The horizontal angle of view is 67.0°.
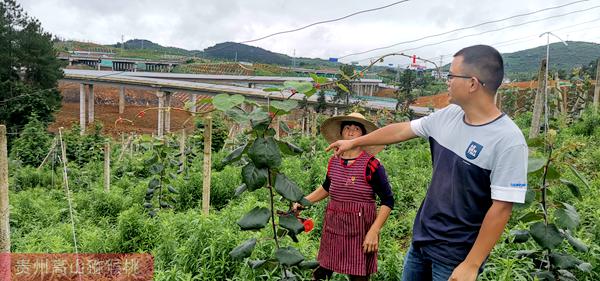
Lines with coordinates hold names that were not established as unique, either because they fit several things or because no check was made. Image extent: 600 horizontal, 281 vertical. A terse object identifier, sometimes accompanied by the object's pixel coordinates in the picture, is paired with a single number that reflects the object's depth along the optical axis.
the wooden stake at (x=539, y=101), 4.70
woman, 2.29
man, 1.44
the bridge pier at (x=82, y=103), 34.72
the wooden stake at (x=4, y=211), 2.93
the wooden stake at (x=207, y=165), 4.25
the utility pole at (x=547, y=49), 3.98
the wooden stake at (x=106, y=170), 6.29
